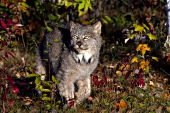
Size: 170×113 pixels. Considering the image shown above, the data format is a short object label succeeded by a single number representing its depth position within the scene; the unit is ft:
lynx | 44.75
